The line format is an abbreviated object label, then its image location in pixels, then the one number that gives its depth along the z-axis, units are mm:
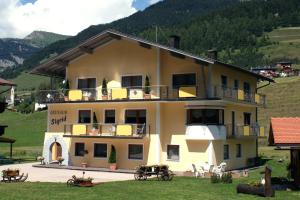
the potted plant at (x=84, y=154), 38788
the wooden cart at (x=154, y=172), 29125
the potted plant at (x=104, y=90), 38122
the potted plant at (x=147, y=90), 36281
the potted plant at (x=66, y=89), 40338
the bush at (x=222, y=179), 27484
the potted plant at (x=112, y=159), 36938
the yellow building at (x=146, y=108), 35219
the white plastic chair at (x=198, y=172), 32312
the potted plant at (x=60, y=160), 39469
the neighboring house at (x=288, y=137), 22688
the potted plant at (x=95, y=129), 38125
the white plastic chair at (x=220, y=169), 30820
